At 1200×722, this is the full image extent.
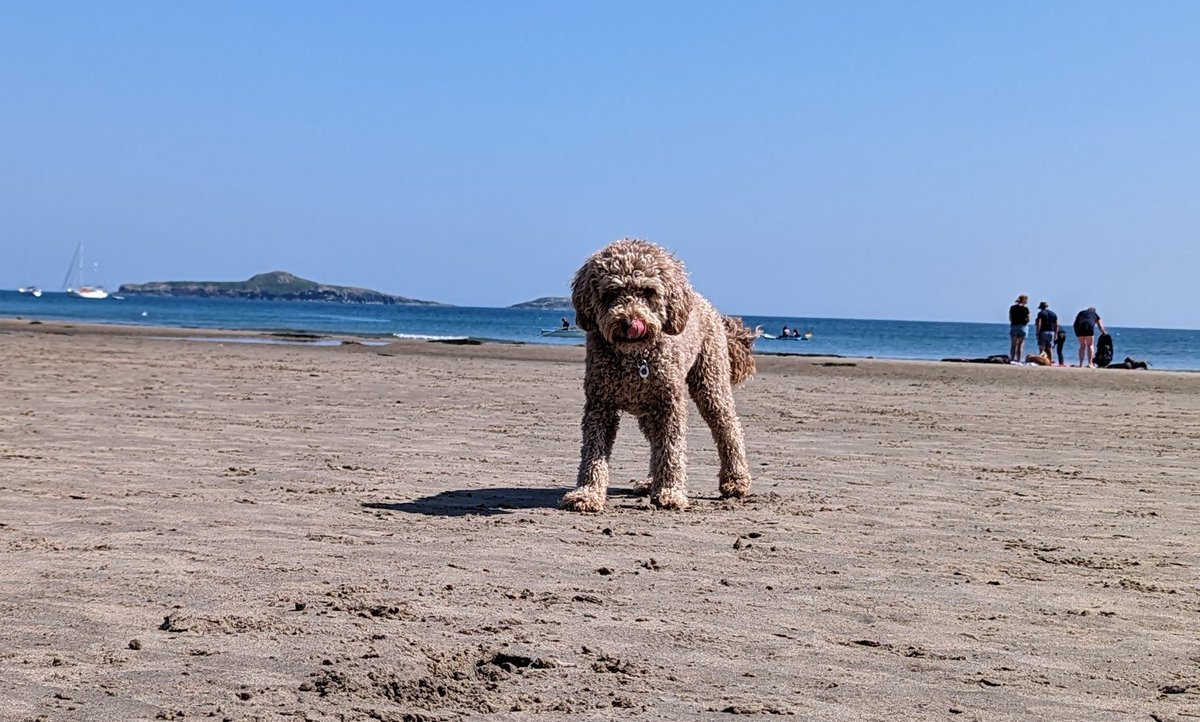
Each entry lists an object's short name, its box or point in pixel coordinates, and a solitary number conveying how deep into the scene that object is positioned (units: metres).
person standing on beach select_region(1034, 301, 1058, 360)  30.45
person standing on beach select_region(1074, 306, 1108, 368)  29.66
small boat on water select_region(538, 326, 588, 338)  54.51
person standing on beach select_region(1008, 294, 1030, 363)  29.66
